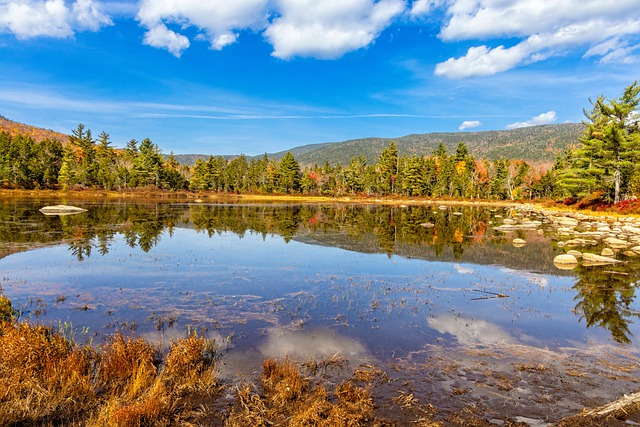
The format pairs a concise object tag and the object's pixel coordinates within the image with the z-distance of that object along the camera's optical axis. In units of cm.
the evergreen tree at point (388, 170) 11700
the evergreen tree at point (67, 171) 10000
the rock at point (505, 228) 3800
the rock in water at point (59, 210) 4394
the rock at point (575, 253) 2256
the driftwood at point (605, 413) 625
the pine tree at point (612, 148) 4491
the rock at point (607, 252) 2271
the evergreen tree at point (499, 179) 10838
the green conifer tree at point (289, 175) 11981
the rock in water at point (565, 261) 2008
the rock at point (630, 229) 3236
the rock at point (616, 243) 2621
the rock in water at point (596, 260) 2056
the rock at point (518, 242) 2733
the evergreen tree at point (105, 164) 10421
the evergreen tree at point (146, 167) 10769
